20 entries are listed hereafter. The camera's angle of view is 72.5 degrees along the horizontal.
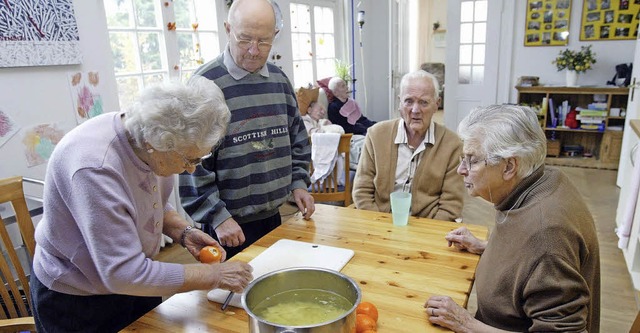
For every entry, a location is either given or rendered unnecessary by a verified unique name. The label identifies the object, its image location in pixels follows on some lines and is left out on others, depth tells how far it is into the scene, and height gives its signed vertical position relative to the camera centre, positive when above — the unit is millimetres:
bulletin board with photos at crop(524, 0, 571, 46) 5008 +274
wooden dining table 994 -584
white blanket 2984 -680
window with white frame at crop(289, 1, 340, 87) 4852 +187
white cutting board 1211 -564
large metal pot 869 -481
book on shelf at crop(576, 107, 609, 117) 4750 -728
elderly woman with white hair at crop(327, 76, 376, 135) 4508 -555
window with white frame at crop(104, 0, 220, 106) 2865 +170
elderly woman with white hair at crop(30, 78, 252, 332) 910 -307
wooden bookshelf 4738 -913
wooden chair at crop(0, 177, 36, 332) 1435 -586
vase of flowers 4832 -180
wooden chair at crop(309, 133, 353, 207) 2798 -856
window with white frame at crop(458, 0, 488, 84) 5352 +108
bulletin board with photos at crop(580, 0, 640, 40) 4727 +260
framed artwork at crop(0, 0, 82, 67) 2031 +163
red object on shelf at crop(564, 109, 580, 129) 4953 -825
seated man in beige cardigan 1783 -444
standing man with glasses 1470 -319
